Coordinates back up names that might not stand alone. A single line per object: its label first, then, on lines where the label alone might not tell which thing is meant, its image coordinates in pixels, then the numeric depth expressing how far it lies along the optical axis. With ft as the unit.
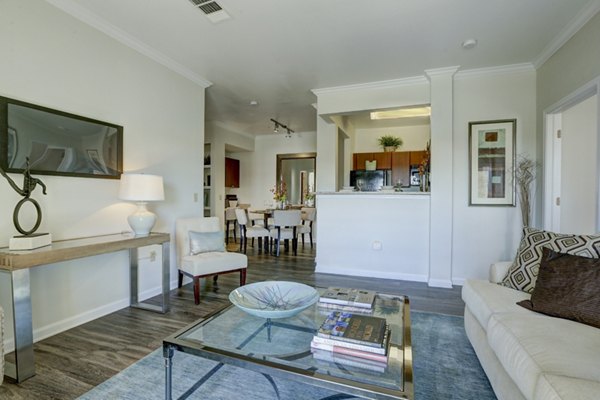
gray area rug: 5.36
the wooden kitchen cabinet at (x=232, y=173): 24.91
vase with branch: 11.19
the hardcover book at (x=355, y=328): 4.31
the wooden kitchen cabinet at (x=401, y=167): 20.89
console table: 5.86
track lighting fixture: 19.56
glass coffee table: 3.61
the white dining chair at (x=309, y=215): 20.53
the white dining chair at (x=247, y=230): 18.72
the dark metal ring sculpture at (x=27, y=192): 6.26
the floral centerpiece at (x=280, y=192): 20.34
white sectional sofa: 3.46
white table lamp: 8.82
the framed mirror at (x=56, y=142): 6.91
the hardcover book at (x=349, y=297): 6.06
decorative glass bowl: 5.39
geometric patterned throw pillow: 5.82
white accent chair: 9.97
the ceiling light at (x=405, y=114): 18.42
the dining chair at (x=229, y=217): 22.22
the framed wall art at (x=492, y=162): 11.89
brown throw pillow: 4.93
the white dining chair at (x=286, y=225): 17.85
